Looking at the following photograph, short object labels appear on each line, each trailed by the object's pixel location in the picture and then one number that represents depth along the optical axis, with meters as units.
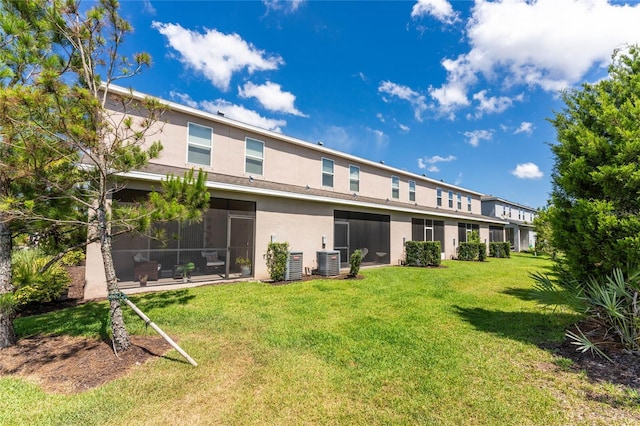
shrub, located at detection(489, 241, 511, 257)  22.89
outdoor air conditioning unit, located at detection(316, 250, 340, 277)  11.77
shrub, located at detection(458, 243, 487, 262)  19.52
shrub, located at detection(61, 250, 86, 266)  8.36
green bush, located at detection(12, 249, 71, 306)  6.65
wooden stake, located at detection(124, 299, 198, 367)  3.98
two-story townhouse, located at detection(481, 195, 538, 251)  32.47
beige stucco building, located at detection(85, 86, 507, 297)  9.76
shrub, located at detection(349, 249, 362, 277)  11.70
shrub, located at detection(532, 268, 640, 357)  4.13
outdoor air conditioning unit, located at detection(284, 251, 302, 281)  10.62
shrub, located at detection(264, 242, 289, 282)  10.39
